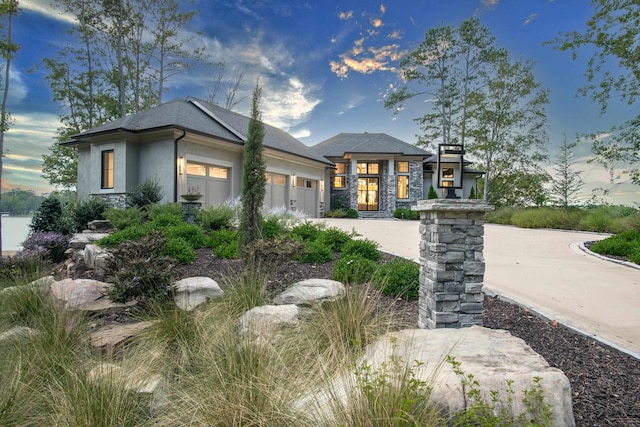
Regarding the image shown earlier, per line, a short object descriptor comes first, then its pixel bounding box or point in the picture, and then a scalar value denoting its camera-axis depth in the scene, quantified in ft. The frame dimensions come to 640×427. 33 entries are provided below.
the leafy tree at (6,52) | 30.89
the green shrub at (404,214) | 65.46
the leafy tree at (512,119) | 68.44
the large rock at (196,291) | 12.48
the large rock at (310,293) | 11.83
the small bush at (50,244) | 25.69
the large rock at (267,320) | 8.15
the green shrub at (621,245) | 23.87
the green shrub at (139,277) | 12.95
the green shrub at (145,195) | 34.60
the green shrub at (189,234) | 21.56
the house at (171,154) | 37.29
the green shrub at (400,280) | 13.20
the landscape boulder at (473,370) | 5.92
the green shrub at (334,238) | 20.89
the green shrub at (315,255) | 18.28
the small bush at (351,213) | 66.80
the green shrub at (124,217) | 26.68
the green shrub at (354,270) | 14.46
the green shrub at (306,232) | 22.40
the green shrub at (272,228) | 21.30
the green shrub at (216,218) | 25.66
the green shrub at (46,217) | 30.96
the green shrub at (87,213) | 32.65
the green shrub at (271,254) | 14.87
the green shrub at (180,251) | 18.34
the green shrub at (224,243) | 19.47
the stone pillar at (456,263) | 9.88
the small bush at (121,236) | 20.81
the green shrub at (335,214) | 62.78
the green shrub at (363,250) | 18.33
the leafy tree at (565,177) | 54.75
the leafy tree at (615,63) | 26.12
